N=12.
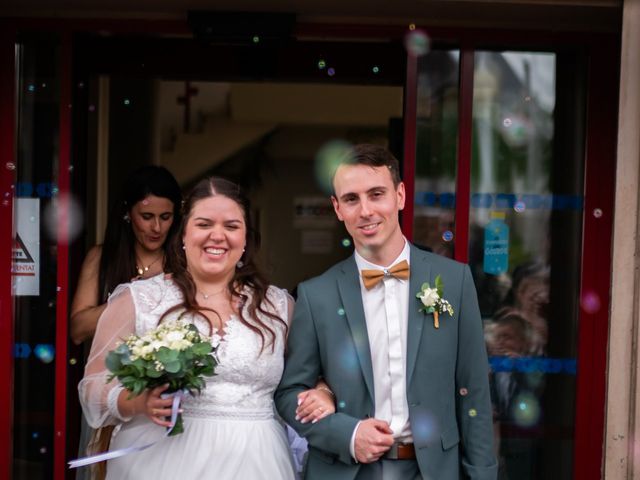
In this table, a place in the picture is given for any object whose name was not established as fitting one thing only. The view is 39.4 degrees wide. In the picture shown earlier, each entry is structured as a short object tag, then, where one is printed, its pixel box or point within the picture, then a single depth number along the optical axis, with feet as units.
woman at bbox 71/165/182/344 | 15.21
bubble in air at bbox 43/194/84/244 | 16.30
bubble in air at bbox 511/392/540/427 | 16.75
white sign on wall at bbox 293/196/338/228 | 42.39
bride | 11.28
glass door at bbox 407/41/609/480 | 16.28
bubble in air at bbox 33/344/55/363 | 16.15
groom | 10.60
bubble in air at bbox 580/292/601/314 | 16.29
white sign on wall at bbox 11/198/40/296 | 16.11
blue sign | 16.48
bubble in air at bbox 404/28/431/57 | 16.08
